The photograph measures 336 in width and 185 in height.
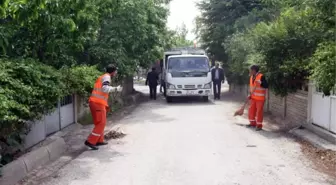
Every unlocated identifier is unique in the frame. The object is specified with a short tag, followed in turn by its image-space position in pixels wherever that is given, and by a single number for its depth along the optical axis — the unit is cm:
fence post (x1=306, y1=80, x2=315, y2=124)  986
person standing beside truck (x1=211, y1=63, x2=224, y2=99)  1914
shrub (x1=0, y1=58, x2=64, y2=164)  573
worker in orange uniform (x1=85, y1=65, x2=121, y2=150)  826
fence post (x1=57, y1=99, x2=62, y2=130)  964
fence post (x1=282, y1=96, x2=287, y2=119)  1198
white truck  1769
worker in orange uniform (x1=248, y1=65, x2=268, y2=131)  1037
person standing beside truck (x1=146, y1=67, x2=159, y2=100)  1983
